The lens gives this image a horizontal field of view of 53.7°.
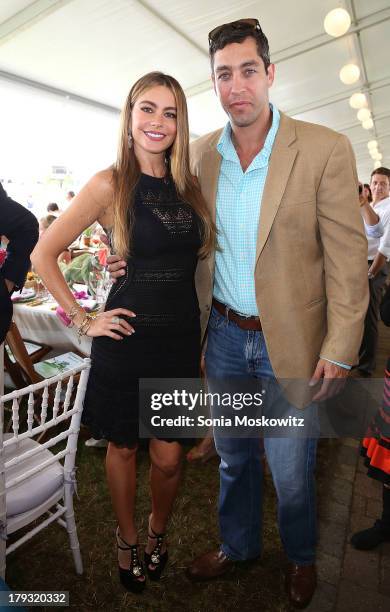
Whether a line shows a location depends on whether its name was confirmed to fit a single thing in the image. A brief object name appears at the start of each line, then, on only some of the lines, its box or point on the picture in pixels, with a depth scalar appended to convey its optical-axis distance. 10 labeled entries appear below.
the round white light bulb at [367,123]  9.31
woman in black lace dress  1.37
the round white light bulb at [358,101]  7.55
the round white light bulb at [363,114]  8.34
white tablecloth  2.56
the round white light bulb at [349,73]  6.00
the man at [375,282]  3.56
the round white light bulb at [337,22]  4.18
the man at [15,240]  1.32
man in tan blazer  1.24
